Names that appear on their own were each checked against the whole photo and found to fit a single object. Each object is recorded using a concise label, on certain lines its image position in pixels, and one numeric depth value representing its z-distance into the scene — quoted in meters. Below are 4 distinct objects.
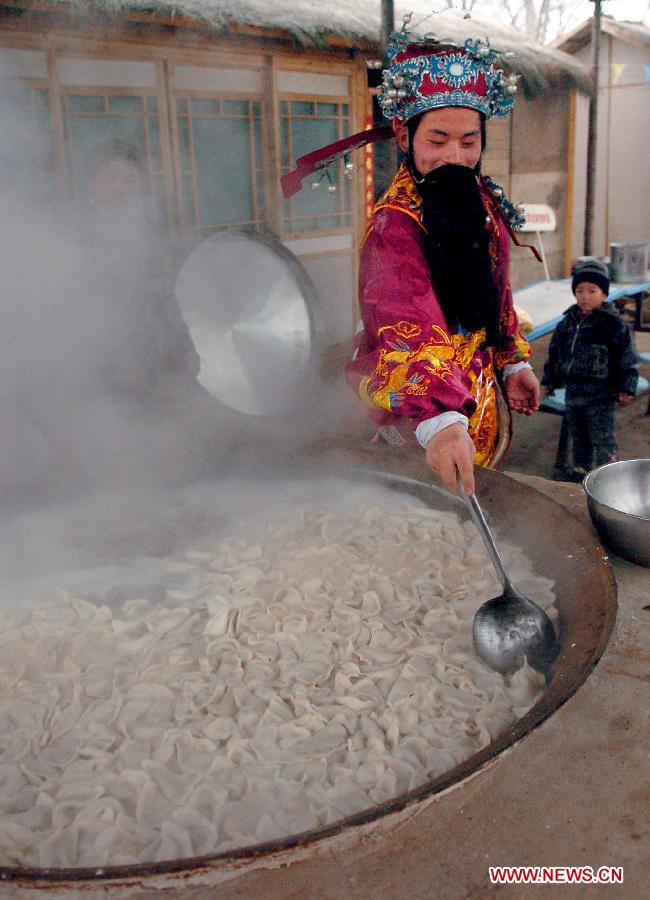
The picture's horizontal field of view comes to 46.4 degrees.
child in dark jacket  5.39
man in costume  2.15
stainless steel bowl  2.24
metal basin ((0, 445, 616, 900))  1.18
